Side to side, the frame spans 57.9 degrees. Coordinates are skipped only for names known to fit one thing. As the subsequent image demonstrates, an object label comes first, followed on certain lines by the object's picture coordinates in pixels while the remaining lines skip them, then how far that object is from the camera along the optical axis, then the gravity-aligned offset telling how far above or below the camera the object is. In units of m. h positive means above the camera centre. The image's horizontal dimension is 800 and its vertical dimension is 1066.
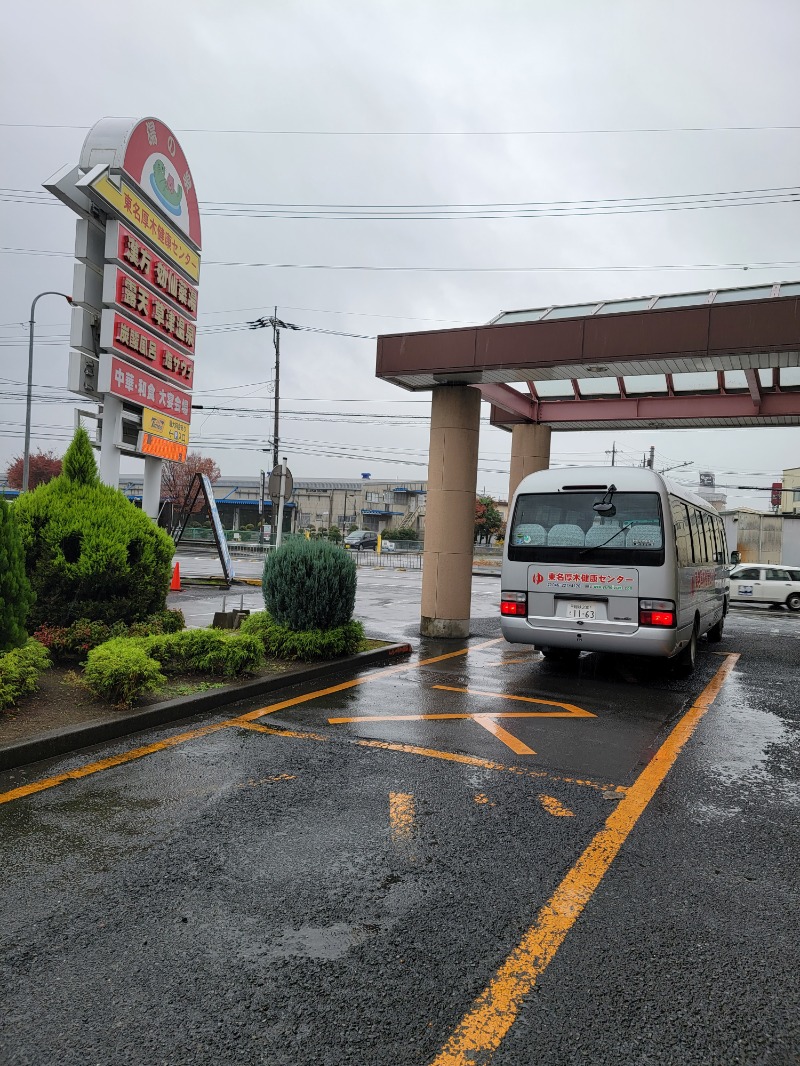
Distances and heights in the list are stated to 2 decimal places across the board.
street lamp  26.42 +5.21
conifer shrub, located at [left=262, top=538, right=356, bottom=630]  8.68 -0.58
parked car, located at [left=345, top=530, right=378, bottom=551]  58.25 -0.03
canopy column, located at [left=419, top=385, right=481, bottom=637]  12.11 +0.56
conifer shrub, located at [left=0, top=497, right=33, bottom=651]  6.00 -0.52
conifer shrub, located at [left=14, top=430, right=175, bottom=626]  7.54 -0.22
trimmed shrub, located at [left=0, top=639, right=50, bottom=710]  5.68 -1.22
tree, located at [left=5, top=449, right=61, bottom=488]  69.00 +5.56
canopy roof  9.26 +2.95
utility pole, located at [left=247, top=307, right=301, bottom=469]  37.72 +10.73
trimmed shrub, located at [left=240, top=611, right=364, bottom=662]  8.52 -1.23
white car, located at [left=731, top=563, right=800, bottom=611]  22.27 -0.87
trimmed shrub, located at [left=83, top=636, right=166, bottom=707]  6.06 -1.24
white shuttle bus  8.26 -0.18
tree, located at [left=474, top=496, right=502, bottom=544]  67.81 +2.45
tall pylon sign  10.74 +3.93
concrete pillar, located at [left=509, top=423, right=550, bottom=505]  16.38 +2.27
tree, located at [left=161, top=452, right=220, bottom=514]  66.81 +5.07
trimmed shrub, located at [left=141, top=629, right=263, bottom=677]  7.36 -1.23
